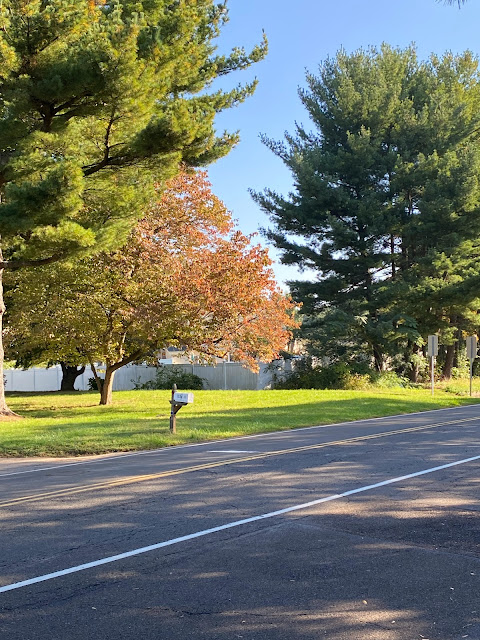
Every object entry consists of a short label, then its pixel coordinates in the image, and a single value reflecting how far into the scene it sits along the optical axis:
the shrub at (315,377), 33.91
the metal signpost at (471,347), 29.22
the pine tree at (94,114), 16.36
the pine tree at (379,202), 35.22
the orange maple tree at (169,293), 23.12
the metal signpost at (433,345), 28.97
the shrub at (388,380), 33.84
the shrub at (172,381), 38.45
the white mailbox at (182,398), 15.07
